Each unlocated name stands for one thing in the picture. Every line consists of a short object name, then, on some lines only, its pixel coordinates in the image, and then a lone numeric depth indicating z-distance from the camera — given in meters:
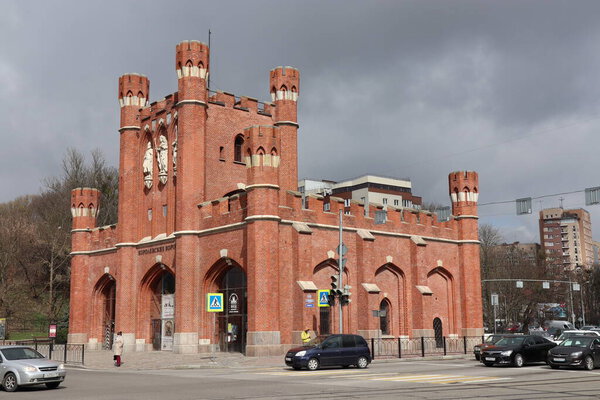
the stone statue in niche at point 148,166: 40.38
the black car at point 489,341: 26.17
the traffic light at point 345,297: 29.82
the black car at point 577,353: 23.27
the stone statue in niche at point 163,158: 38.97
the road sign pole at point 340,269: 29.77
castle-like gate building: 32.38
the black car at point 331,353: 24.25
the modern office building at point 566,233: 181.38
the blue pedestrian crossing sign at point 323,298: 30.55
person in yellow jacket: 29.52
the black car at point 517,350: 24.72
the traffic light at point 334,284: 29.89
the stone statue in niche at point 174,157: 38.12
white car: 29.88
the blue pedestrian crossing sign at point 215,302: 30.91
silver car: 17.91
